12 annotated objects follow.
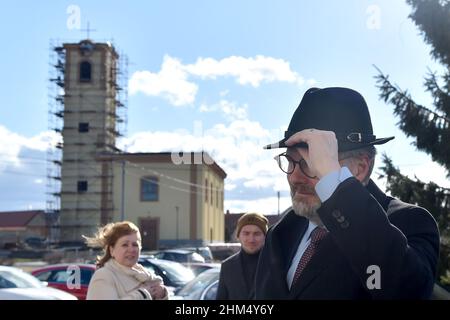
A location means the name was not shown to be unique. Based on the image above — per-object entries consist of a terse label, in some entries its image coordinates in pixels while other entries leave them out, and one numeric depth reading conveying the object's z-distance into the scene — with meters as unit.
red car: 12.44
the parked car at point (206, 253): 29.29
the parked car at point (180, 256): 23.47
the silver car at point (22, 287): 10.02
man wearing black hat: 1.64
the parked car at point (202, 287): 7.45
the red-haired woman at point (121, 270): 4.30
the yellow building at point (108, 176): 49.66
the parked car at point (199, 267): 17.02
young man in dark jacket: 4.25
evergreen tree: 12.05
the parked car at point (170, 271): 13.55
